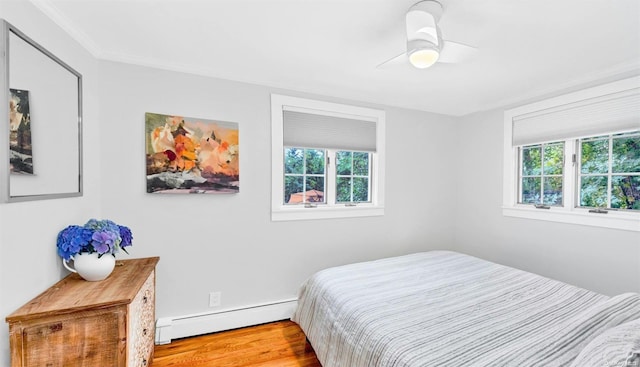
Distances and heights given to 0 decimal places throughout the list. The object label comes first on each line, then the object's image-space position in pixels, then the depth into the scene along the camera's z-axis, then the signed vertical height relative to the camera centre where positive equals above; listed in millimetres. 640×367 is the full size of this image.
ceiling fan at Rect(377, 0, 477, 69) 1443 +797
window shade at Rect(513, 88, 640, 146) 2191 +564
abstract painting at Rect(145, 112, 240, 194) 2195 +213
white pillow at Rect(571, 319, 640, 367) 799 -544
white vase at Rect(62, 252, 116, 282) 1515 -483
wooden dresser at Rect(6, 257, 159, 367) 1184 -678
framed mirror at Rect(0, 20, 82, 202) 1207 +303
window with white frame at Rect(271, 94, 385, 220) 2676 +226
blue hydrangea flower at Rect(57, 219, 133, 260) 1506 -337
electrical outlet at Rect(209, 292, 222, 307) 2410 -1062
